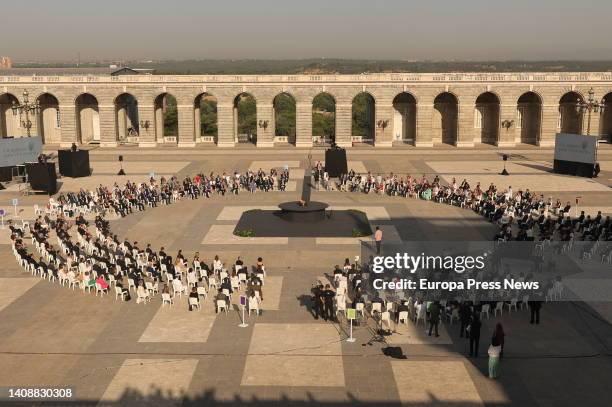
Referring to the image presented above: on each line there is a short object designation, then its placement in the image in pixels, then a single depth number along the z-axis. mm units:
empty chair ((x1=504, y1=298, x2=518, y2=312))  21594
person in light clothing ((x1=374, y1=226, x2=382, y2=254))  28844
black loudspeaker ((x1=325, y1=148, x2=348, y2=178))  47719
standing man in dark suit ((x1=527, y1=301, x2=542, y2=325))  20641
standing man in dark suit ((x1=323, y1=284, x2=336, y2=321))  21025
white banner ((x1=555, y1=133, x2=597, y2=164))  48219
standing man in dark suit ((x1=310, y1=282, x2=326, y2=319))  21188
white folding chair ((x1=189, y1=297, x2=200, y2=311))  21766
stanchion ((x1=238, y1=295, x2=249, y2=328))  20172
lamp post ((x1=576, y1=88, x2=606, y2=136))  52281
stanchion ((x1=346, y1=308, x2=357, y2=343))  19156
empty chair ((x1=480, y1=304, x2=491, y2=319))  21188
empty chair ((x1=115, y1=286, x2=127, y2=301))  23062
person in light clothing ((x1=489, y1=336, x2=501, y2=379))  16750
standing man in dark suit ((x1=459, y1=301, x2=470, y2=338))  19500
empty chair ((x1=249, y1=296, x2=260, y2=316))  21359
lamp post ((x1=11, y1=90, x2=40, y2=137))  61975
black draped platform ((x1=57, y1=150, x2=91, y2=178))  49625
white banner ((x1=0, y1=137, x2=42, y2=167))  46256
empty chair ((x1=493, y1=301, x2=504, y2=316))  21375
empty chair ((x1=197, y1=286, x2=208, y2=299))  23055
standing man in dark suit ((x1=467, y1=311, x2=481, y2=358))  18141
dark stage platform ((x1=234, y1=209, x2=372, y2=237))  32344
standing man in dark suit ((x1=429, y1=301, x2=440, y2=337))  19594
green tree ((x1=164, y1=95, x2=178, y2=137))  97625
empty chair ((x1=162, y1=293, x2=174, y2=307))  22250
